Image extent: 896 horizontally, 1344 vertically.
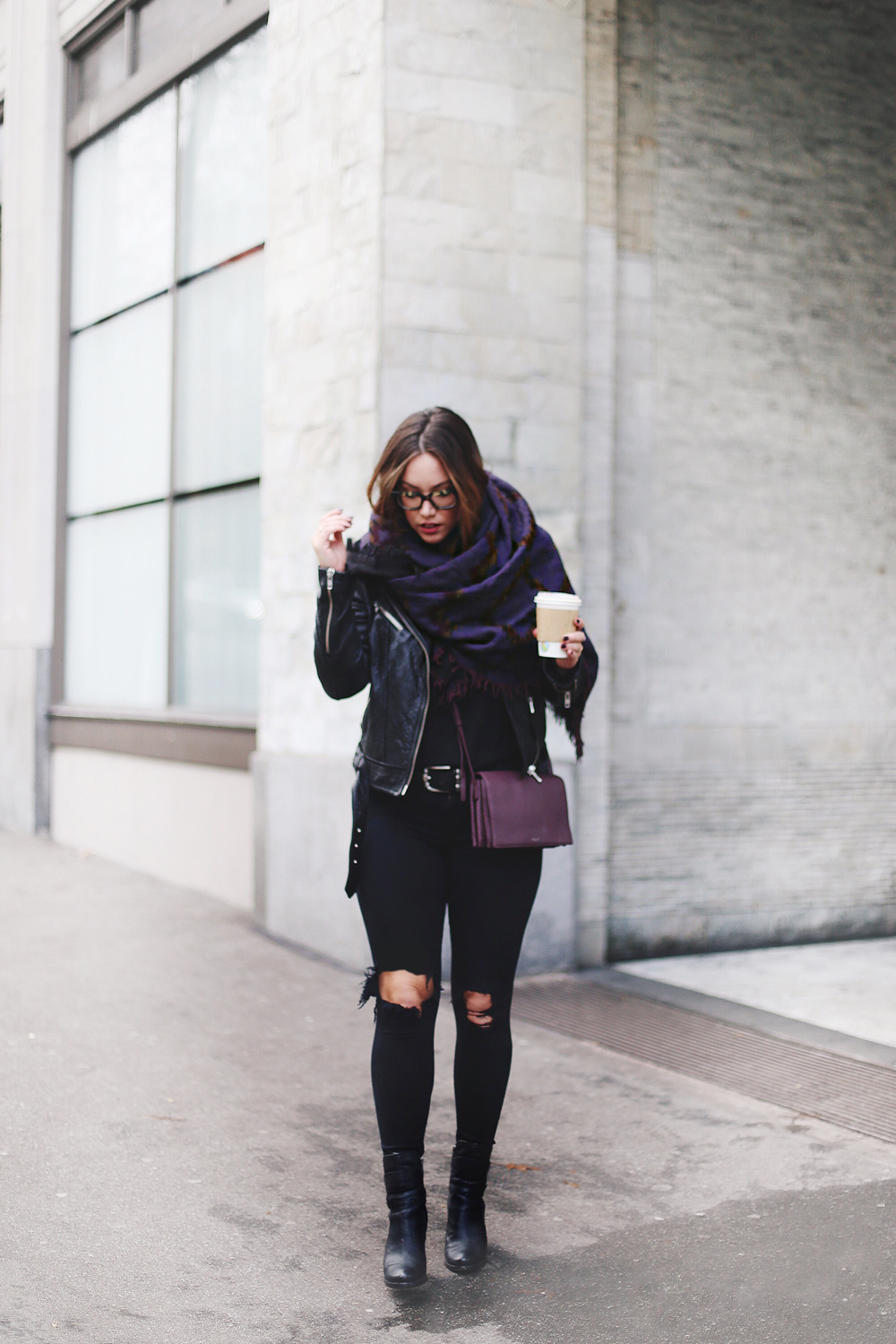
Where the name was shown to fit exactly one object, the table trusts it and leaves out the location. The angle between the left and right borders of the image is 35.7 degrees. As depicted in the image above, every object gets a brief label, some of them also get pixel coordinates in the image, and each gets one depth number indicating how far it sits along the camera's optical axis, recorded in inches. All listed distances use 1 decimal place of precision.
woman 123.9
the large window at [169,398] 323.6
